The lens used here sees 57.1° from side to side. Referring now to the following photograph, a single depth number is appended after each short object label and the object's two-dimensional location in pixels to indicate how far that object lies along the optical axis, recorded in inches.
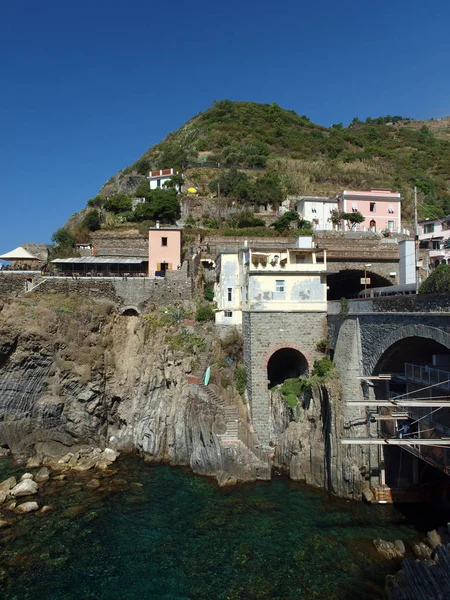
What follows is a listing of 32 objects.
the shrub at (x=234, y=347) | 1089.4
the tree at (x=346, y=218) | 1786.4
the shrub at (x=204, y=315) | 1211.2
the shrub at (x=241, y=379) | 999.6
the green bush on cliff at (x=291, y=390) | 920.9
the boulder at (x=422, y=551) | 600.5
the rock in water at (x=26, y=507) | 753.0
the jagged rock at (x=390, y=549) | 612.4
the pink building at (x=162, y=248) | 1440.0
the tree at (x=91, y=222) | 1685.5
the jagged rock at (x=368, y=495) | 771.8
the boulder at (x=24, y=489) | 812.6
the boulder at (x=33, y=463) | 948.6
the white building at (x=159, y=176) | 2288.4
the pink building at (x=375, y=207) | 1850.4
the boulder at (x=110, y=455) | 975.6
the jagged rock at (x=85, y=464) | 929.5
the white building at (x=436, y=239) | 1405.0
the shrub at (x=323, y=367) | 901.2
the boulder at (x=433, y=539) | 608.1
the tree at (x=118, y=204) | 1866.1
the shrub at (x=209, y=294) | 1353.7
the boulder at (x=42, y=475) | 875.0
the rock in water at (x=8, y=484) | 822.7
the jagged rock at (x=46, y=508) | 748.5
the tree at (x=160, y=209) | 1754.4
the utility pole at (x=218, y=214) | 1781.5
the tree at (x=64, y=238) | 1556.6
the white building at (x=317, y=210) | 1841.8
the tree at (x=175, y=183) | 2134.6
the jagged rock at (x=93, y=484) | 839.7
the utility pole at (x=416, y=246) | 833.0
